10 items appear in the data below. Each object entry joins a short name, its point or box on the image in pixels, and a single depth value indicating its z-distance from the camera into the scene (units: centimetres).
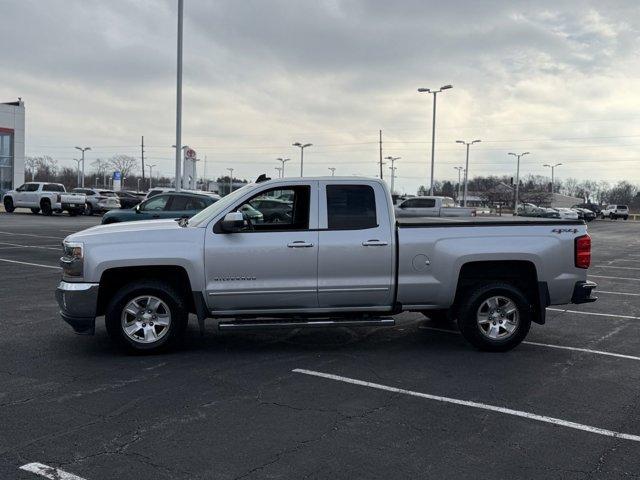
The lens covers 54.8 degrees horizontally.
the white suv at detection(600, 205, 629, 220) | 7017
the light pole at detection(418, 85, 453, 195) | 4716
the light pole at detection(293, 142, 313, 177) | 7288
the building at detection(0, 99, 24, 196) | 5328
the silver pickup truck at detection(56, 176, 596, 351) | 655
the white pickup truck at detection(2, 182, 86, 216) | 3700
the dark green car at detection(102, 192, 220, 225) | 1720
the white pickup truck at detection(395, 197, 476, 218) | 2997
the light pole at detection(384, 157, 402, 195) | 9256
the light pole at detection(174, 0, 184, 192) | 2344
